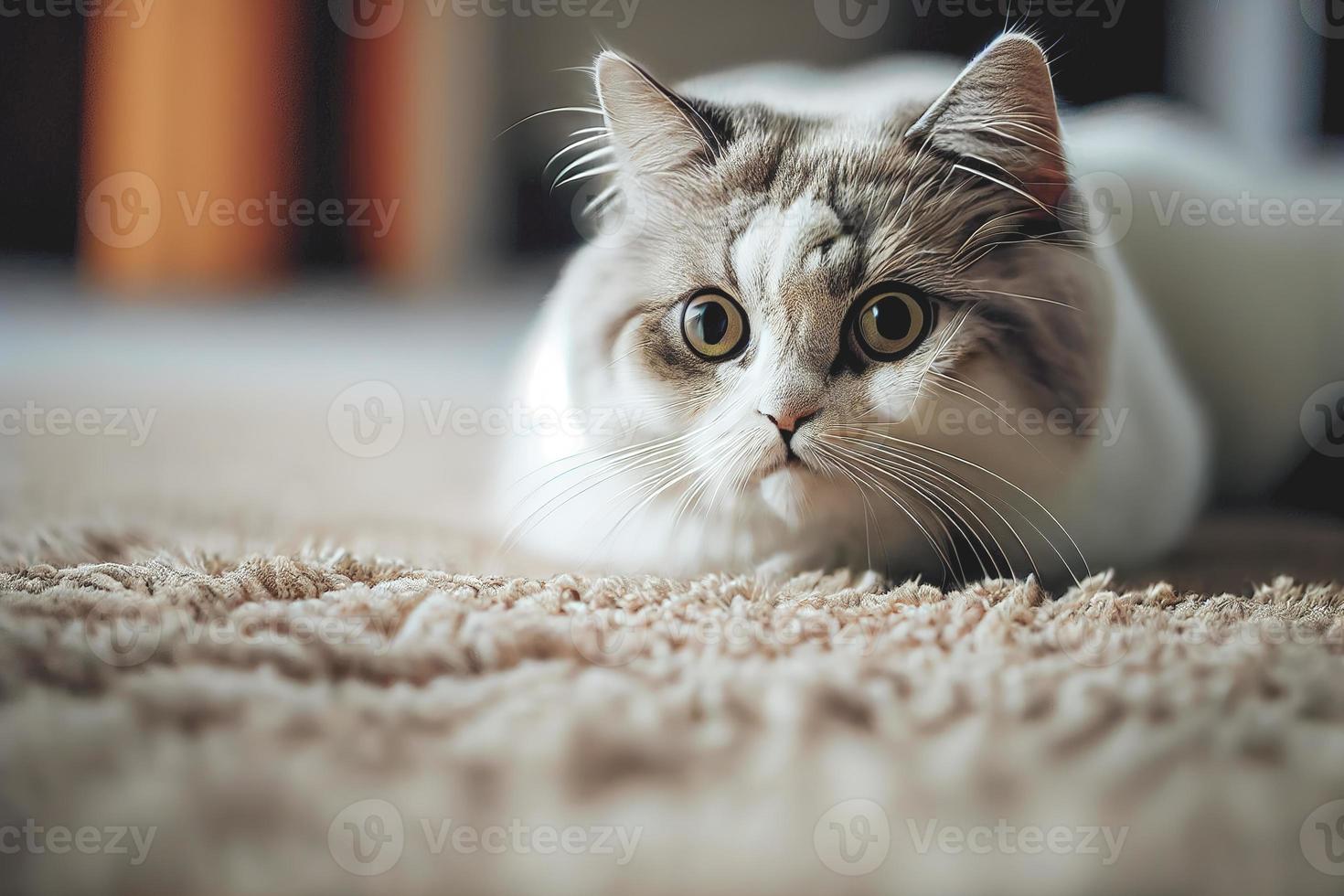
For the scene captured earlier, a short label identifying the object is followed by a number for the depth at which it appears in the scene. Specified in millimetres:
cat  756
